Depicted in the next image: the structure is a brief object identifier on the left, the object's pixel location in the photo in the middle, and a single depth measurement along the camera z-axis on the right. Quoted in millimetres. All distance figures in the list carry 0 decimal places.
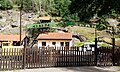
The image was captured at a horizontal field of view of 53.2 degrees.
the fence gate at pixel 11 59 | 7280
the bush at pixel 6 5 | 31302
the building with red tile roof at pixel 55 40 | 21018
